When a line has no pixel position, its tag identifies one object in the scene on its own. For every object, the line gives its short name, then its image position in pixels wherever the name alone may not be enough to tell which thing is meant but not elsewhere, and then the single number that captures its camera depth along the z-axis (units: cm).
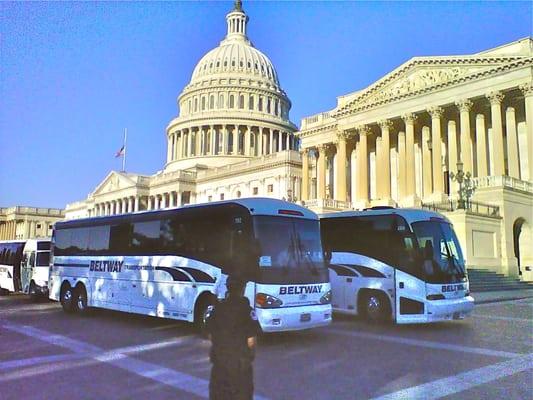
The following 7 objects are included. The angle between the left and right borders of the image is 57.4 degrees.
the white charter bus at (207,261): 1085
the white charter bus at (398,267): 1355
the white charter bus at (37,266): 2197
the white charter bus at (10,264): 2476
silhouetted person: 452
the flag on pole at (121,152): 8539
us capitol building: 3316
